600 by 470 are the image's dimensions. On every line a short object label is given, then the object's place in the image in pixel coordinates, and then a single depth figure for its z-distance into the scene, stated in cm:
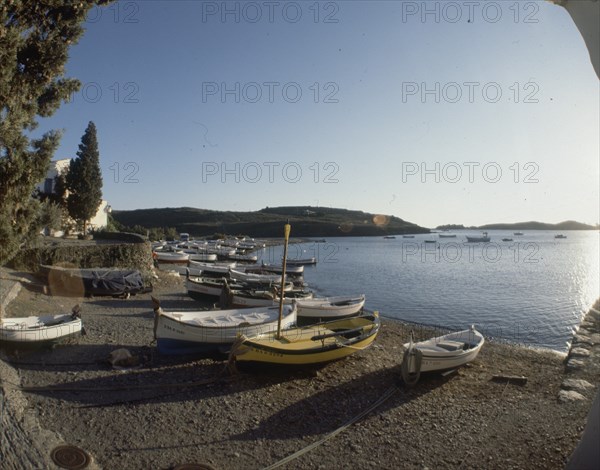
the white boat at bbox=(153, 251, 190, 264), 4588
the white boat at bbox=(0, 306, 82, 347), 1253
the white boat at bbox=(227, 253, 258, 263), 6438
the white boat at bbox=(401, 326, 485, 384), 1291
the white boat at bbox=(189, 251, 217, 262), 5278
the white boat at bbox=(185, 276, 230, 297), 2522
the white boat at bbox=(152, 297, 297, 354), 1395
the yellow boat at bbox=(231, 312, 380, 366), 1243
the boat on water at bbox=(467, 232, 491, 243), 14812
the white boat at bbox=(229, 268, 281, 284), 3447
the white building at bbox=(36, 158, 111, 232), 4484
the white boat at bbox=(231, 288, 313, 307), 2236
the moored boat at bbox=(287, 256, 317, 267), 6019
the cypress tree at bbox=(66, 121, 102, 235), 4166
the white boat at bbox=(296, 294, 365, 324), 2155
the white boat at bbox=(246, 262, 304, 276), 4419
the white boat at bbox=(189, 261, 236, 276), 3761
